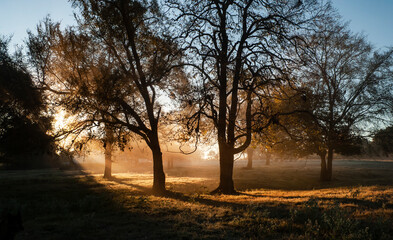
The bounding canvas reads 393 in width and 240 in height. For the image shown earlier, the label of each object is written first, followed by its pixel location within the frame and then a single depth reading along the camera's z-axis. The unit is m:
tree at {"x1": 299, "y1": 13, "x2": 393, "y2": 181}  26.84
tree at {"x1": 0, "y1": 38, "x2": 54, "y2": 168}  17.80
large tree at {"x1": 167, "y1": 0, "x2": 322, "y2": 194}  14.39
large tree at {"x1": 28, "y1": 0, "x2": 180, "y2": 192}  13.96
